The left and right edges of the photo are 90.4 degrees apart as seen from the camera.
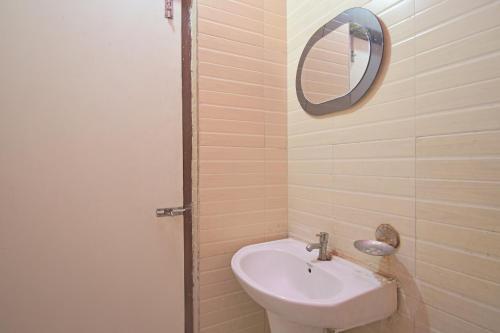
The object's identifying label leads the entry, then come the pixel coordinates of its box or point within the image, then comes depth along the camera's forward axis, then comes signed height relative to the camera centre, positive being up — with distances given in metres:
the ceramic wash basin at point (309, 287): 0.71 -0.42
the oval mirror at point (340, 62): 0.89 +0.42
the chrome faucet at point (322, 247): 1.00 -0.33
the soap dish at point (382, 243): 0.78 -0.26
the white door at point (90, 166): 0.92 +0.00
